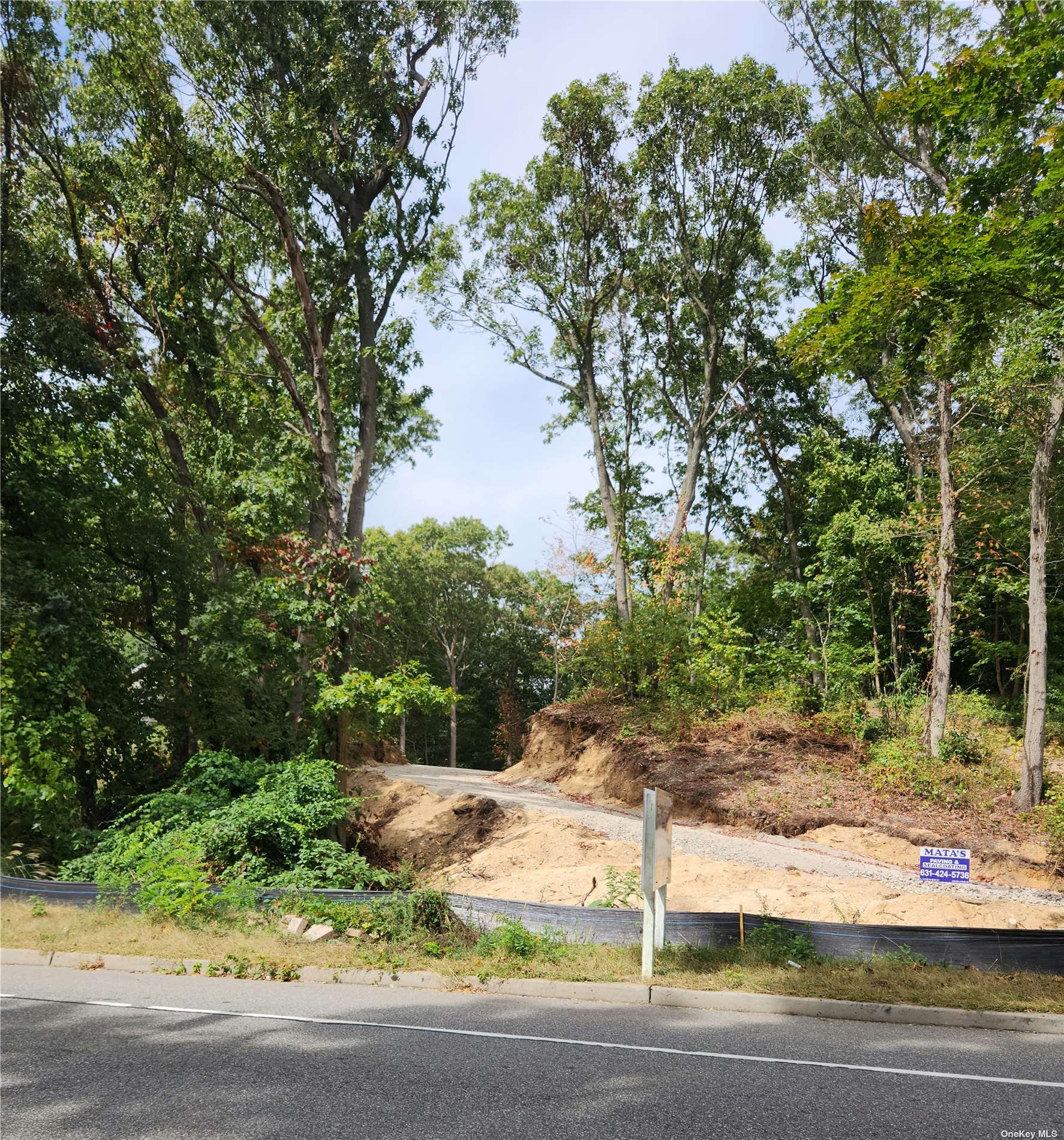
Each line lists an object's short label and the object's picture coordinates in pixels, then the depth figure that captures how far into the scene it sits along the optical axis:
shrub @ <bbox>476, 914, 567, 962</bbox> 7.13
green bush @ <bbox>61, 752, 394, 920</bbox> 8.59
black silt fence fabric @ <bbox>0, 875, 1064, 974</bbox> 6.62
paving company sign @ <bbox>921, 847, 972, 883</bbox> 7.03
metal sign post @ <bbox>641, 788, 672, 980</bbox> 6.55
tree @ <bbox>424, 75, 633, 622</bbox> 20.95
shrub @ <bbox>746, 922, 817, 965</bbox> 6.89
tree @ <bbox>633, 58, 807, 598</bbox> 19.80
